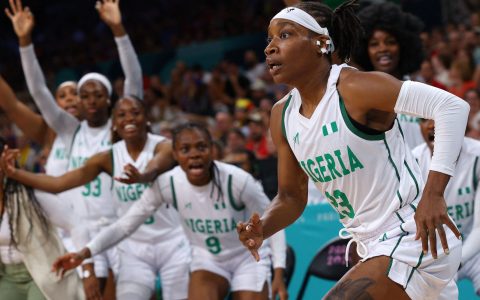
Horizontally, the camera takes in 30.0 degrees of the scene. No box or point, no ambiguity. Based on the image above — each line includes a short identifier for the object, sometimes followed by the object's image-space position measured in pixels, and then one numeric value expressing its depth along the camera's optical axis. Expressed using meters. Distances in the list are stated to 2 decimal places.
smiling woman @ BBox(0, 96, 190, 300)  5.98
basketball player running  3.49
